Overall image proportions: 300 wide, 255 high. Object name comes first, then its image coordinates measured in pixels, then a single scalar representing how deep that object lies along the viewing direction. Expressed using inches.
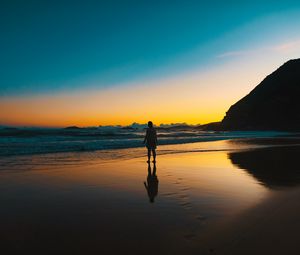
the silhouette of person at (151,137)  649.0
